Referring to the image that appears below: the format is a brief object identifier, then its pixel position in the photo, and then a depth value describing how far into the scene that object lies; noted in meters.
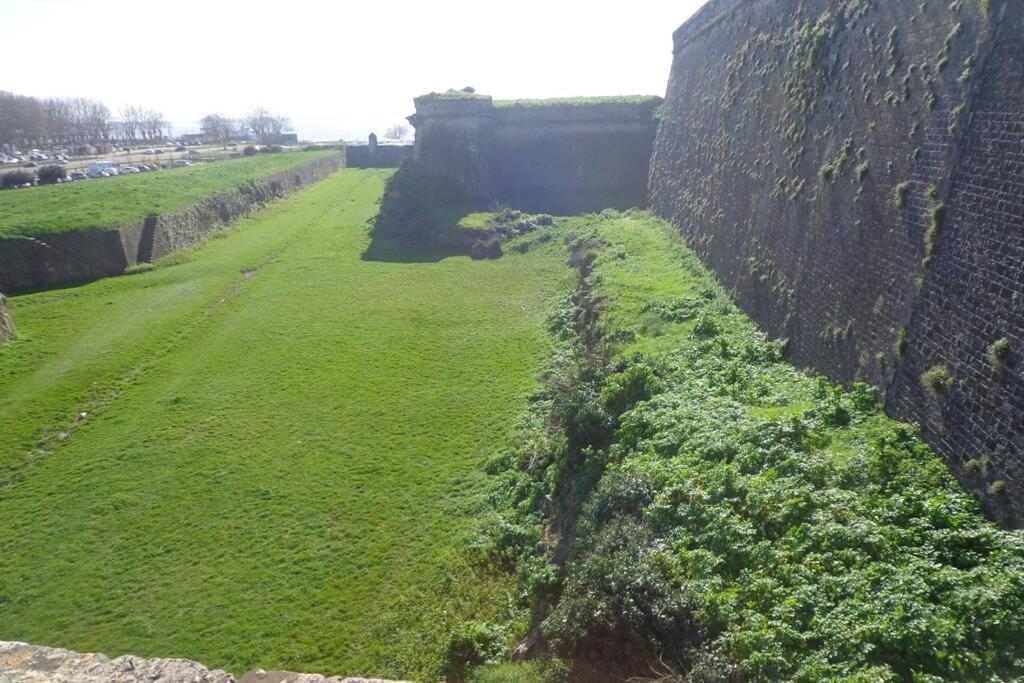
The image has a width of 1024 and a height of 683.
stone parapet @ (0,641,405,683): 6.87
